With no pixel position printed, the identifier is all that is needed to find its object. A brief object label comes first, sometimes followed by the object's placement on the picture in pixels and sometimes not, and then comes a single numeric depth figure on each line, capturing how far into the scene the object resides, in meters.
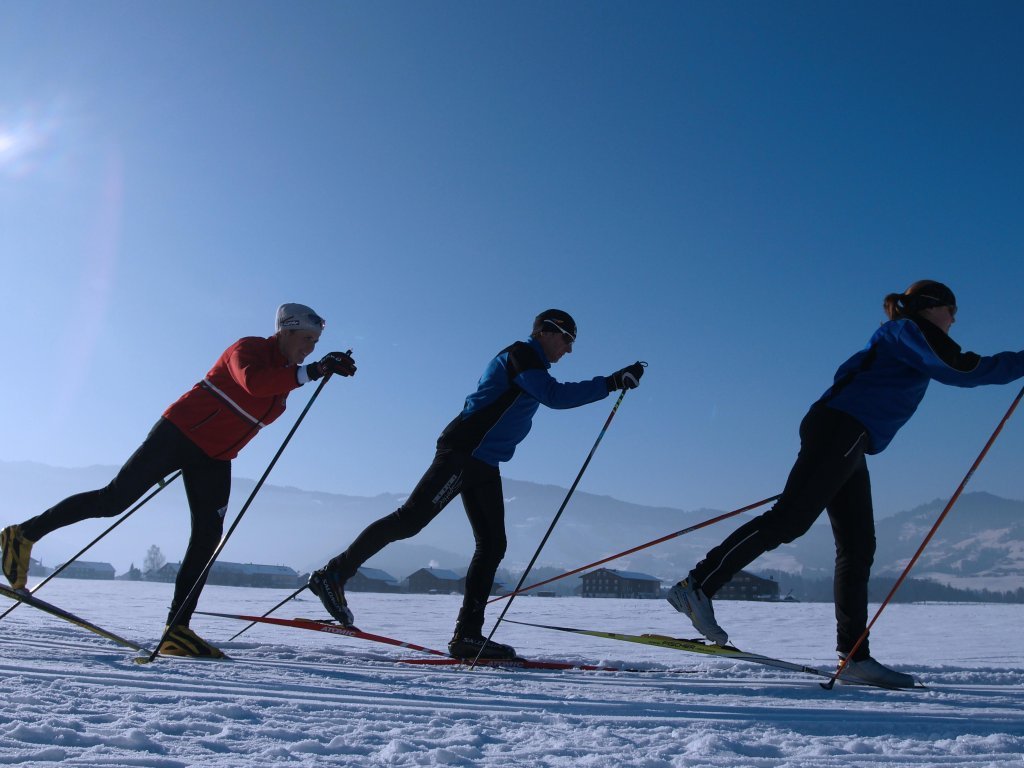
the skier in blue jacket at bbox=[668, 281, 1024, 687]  3.17
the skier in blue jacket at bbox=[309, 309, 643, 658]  3.89
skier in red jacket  3.58
